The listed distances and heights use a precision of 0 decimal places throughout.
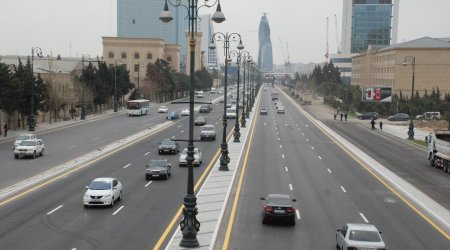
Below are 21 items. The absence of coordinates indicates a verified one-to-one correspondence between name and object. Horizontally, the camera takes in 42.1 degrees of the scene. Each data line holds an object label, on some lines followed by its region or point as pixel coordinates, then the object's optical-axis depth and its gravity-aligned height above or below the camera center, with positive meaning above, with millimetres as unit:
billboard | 111562 -3540
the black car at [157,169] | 37500 -6228
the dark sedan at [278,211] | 25047 -5864
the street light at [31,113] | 67688 -4887
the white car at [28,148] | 46781 -6208
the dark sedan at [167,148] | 50875 -6515
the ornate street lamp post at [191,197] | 21094 -4477
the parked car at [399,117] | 100794 -7128
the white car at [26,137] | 51775 -5851
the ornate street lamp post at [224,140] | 41531 -5020
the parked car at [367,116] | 106625 -7410
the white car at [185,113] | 101325 -6893
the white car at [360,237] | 19438 -5526
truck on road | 44375 -5799
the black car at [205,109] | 110438 -6720
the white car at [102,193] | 28469 -5926
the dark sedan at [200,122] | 82825 -6903
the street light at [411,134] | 69438 -6896
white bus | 98594 -5984
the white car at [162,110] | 110094 -6993
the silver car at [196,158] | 43844 -6440
